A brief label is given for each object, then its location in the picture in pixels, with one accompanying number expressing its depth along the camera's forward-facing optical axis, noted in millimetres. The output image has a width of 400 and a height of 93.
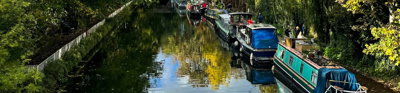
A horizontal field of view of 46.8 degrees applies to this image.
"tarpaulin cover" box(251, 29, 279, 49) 31336
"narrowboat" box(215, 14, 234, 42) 42625
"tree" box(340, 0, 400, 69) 16094
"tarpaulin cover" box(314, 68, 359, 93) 19828
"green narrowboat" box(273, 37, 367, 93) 19891
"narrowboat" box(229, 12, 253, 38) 41578
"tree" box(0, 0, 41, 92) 14648
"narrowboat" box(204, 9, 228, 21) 57156
